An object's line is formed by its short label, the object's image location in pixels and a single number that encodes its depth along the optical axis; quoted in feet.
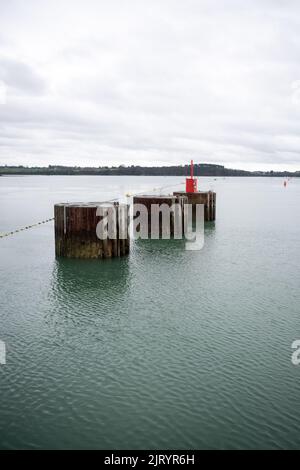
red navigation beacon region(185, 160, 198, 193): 111.16
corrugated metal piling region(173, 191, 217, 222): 110.32
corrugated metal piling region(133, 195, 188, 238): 81.41
